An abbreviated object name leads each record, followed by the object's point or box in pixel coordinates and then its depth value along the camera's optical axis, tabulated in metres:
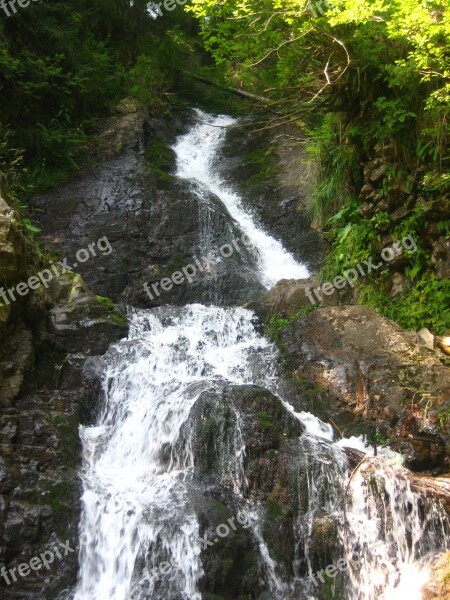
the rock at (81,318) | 7.17
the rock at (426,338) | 6.28
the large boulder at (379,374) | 5.49
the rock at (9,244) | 5.55
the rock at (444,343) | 6.08
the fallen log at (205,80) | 17.87
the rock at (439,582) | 3.93
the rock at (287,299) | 7.95
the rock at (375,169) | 7.00
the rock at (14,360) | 5.61
